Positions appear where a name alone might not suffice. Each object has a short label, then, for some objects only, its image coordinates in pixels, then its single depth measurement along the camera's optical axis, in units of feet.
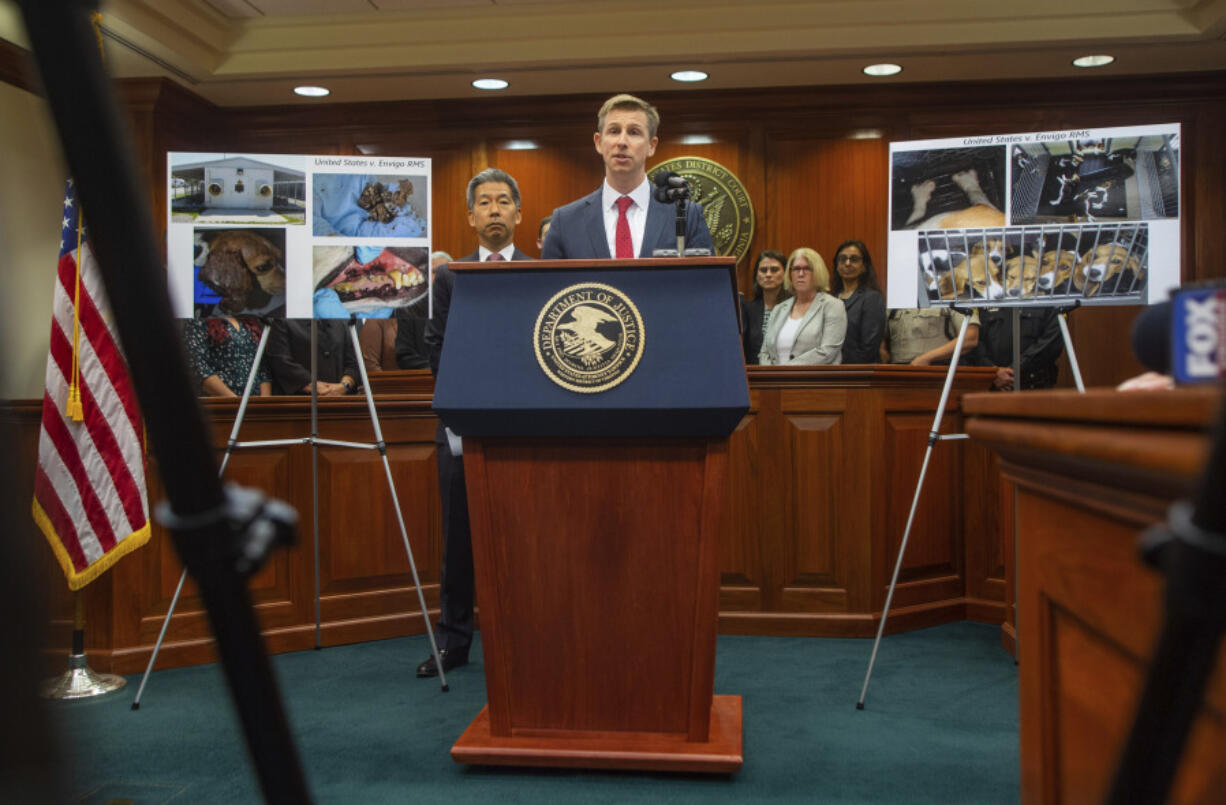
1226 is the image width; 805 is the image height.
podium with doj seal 6.51
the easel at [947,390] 8.86
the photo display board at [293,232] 10.21
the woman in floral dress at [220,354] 13.51
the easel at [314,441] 9.57
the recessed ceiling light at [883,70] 18.86
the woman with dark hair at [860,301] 16.69
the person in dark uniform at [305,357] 14.99
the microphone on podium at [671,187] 7.00
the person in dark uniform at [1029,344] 16.48
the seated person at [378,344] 18.11
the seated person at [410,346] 16.05
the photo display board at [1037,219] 9.12
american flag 9.77
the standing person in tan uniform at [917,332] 17.39
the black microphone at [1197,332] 1.89
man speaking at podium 8.71
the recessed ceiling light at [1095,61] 18.30
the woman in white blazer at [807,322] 14.67
